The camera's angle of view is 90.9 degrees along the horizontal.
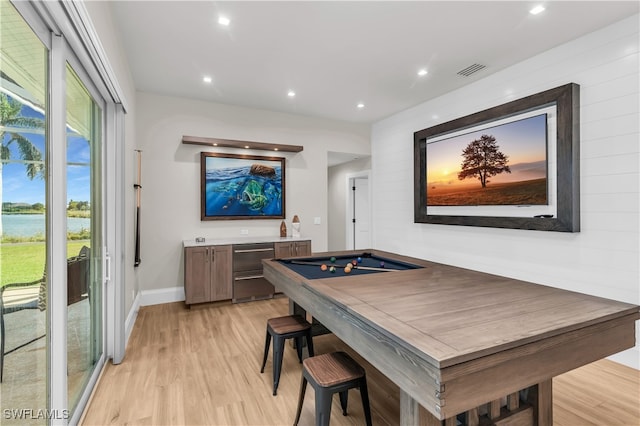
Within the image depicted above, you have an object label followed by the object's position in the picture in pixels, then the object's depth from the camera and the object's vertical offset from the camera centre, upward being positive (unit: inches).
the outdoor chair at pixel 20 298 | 44.9 -13.7
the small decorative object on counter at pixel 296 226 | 200.8 -7.9
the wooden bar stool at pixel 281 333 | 89.7 -35.5
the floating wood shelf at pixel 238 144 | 174.2 +40.8
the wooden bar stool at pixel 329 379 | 64.1 -34.6
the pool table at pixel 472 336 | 42.7 -19.1
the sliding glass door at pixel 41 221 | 47.2 -1.3
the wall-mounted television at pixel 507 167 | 119.3 +21.8
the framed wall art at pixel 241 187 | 184.2 +16.5
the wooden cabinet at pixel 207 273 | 161.6 -31.3
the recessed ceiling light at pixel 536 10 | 99.6 +65.3
